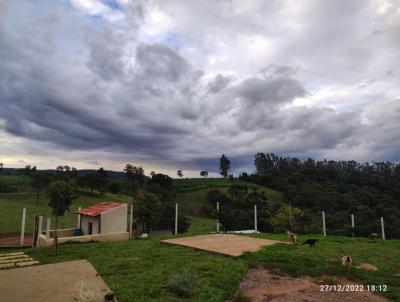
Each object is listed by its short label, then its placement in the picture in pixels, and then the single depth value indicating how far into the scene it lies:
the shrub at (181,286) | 7.31
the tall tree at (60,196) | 13.62
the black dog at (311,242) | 12.55
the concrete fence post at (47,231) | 17.27
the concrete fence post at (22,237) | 17.08
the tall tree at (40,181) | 46.96
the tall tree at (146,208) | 21.61
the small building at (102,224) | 18.77
